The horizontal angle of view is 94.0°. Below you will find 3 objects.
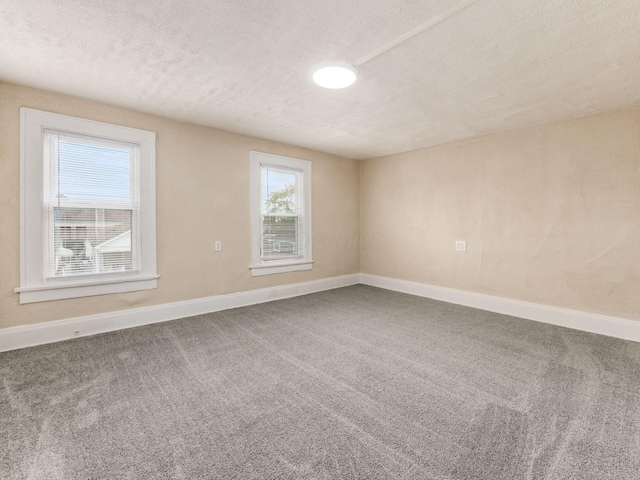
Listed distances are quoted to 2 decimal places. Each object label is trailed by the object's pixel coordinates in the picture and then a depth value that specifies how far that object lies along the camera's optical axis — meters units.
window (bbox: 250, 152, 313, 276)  4.24
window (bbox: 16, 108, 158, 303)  2.72
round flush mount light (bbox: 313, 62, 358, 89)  2.21
